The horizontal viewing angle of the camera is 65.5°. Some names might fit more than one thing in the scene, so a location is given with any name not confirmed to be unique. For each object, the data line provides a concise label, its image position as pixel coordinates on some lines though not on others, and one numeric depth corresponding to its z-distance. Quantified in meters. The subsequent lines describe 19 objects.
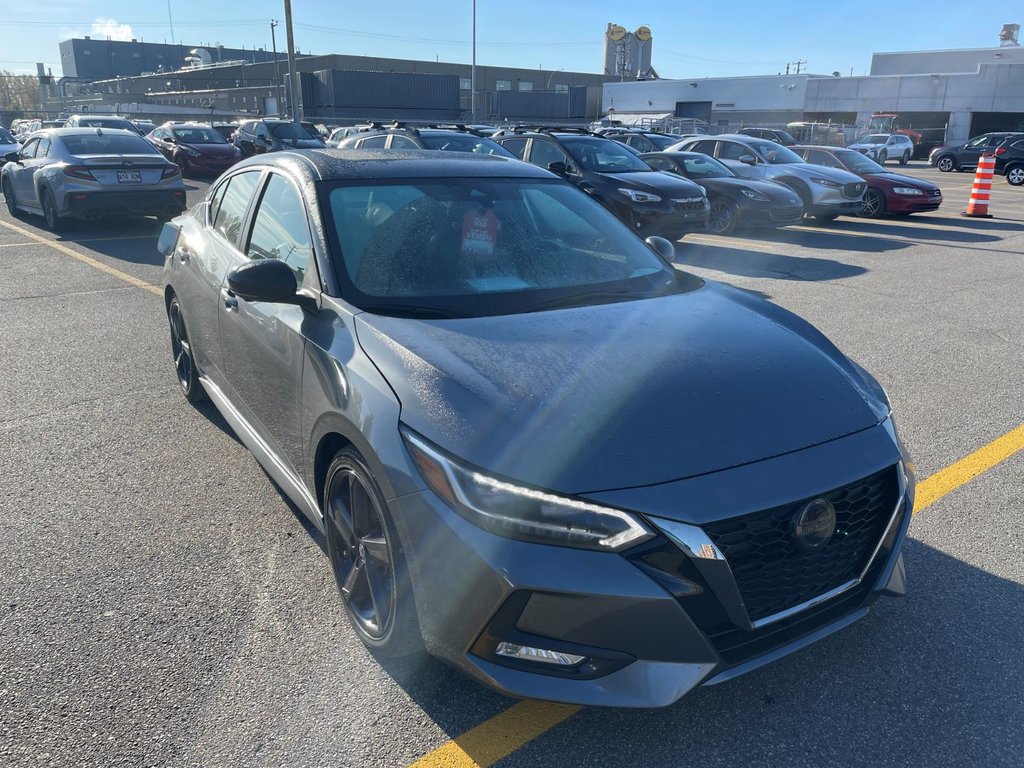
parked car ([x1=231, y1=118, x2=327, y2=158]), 21.70
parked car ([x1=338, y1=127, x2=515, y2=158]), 12.96
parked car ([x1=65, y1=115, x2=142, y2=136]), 25.89
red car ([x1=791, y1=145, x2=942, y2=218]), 15.32
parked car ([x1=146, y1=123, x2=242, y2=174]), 21.19
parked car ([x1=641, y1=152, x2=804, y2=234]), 12.97
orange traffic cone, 16.06
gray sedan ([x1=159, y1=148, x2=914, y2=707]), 2.09
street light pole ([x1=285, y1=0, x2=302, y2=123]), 30.77
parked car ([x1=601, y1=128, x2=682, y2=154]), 18.03
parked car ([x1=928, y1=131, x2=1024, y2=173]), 31.56
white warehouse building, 47.41
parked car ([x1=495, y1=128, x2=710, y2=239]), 11.20
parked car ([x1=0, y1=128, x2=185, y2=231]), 11.53
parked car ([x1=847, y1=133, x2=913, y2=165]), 37.44
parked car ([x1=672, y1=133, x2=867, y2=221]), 14.38
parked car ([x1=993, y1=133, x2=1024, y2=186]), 27.36
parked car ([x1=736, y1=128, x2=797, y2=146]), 26.72
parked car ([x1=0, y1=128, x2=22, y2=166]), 19.72
